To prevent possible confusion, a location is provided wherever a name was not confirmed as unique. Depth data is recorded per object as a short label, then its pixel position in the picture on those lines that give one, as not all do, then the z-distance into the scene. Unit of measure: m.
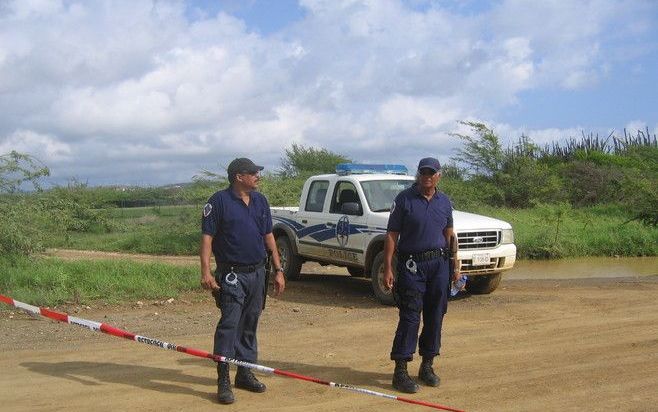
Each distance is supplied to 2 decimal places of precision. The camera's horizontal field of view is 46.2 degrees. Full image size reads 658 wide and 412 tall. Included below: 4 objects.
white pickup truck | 10.88
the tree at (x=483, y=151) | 28.95
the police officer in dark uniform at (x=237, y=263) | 5.93
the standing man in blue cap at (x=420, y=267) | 6.24
